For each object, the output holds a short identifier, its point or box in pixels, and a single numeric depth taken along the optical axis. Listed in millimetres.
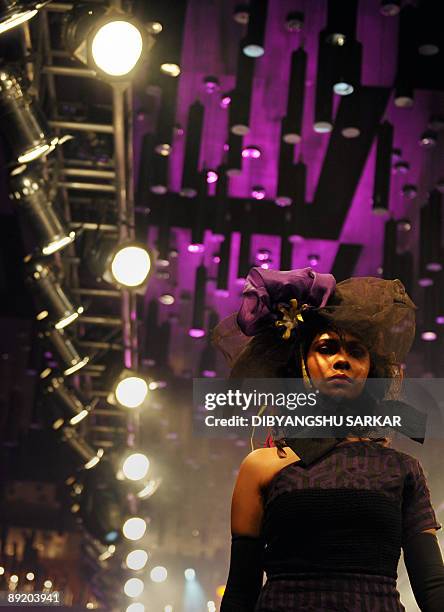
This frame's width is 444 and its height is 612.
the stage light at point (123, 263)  3998
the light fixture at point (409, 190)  5199
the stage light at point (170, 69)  3473
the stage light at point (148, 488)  6805
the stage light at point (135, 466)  6379
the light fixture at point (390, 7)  3541
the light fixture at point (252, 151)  4848
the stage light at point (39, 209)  3441
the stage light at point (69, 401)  5270
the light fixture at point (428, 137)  4836
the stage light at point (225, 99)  4630
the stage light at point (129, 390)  5070
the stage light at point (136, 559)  8836
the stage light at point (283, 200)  4684
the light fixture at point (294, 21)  3875
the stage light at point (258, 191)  5461
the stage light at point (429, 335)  5316
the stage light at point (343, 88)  3595
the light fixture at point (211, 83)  4551
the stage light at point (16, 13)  2578
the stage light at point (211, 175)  5113
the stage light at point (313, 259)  6291
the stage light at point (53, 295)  3994
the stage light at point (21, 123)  3061
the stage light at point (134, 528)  7539
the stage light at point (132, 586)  10555
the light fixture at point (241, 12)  3609
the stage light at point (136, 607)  10772
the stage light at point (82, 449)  5875
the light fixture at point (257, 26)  3438
